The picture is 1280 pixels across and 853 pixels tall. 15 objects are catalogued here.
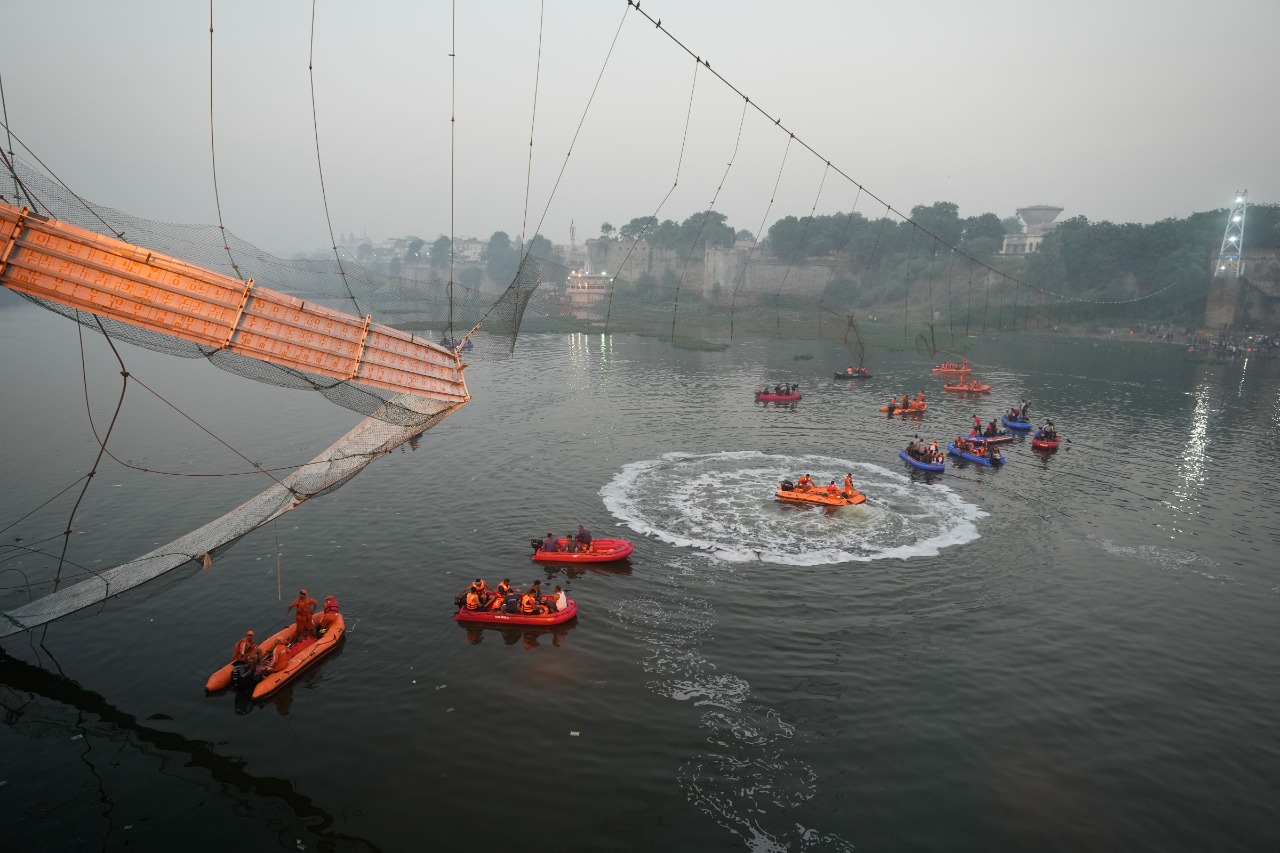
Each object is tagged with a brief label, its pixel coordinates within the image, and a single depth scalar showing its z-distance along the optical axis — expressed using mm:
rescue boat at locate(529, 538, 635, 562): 27500
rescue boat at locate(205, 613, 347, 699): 18969
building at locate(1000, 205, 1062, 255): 189212
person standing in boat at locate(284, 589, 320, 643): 20859
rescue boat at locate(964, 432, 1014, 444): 44238
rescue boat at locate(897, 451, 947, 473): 39562
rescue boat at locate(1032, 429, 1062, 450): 44812
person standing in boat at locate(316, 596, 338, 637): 21453
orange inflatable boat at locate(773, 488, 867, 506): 33531
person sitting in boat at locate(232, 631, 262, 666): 19141
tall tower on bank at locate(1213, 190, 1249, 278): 108938
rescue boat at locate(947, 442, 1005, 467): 41219
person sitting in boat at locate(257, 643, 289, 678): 19219
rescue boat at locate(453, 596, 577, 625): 22797
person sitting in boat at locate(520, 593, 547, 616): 22828
